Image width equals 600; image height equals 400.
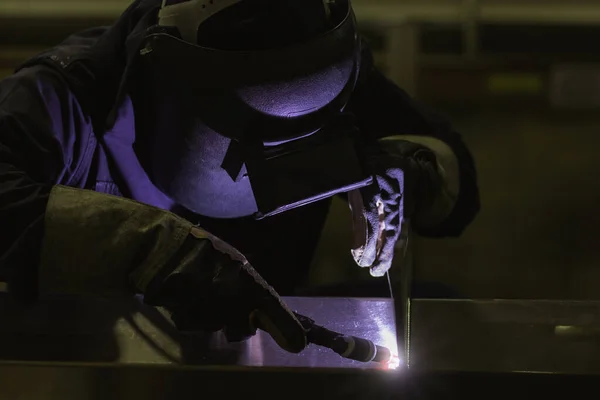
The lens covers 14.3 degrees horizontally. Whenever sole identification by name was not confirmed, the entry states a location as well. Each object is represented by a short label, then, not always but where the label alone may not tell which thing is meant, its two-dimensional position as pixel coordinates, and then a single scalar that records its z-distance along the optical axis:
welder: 2.30
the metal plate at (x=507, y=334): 2.31
